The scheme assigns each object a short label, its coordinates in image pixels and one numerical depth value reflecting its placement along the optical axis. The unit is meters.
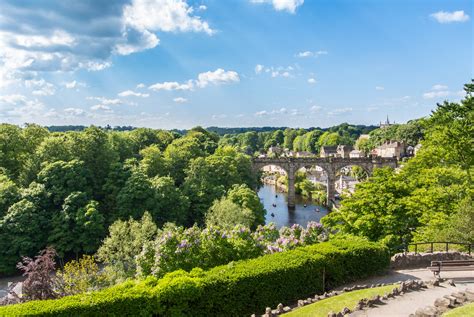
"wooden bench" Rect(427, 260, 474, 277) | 14.15
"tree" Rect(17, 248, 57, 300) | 14.03
